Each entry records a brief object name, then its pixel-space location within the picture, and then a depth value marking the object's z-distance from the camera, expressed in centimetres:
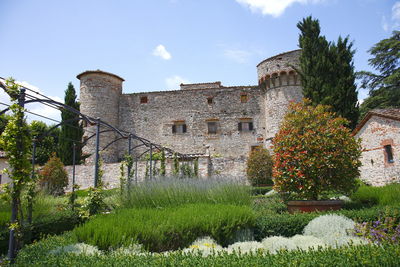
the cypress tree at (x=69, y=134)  2172
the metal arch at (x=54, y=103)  530
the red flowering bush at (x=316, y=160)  722
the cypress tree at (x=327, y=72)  1606
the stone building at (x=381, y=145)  1221
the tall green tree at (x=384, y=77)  2050
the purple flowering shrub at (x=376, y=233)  445
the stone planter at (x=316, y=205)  707
